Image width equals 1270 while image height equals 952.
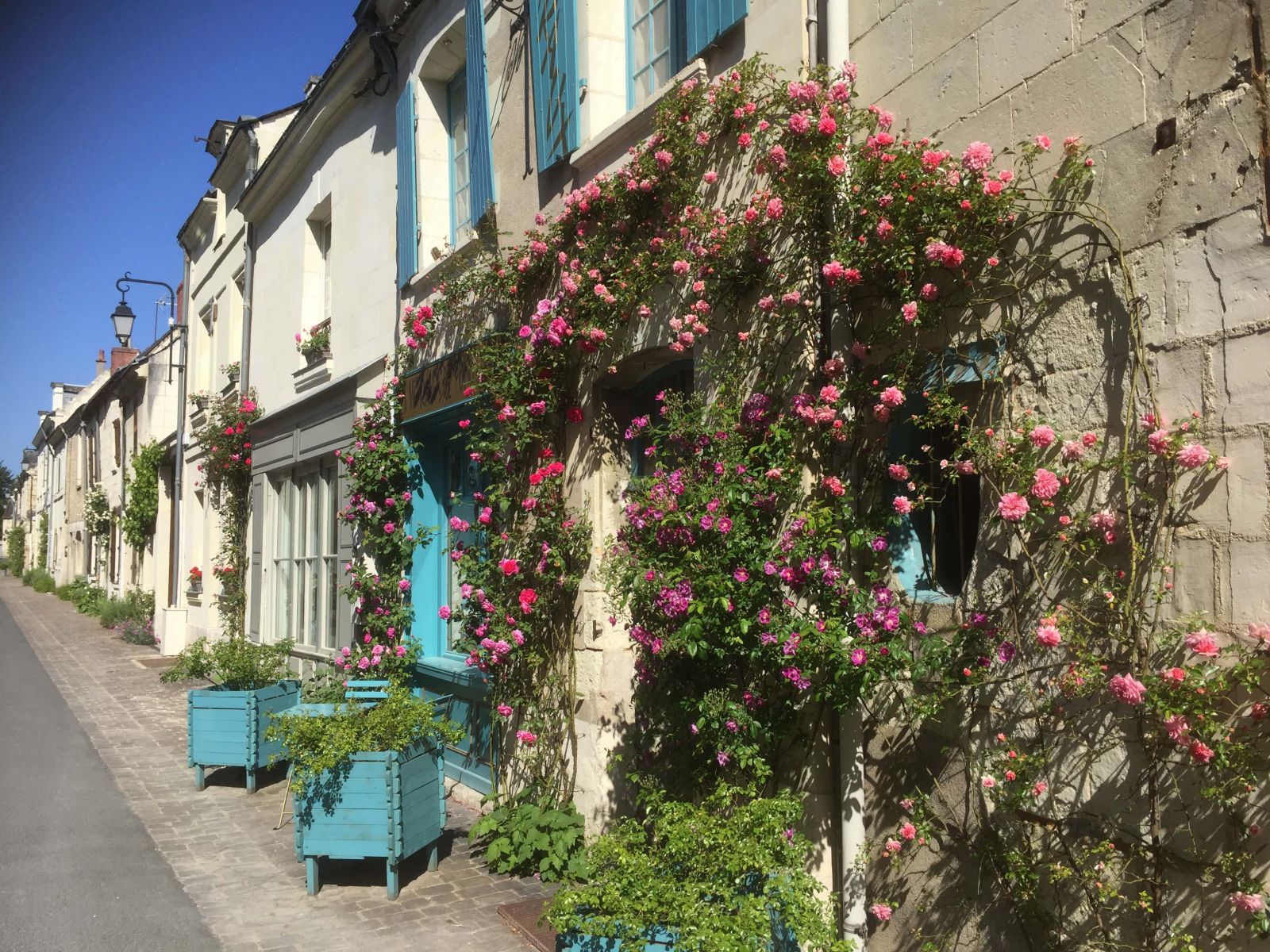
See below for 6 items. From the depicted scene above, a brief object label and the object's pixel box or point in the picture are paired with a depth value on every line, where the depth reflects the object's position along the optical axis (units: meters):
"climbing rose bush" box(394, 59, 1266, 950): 2.77
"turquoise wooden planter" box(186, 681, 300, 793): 7.03
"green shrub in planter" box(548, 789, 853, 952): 2.92
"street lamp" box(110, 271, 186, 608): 15.23
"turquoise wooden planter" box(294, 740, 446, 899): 4.91
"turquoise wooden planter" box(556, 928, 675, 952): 2.93
